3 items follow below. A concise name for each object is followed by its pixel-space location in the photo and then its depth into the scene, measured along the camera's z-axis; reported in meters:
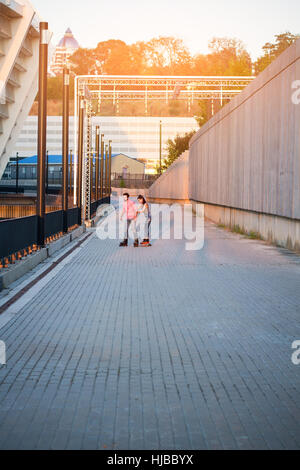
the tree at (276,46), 118.62
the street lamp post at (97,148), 50.81
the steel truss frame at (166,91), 48.30
